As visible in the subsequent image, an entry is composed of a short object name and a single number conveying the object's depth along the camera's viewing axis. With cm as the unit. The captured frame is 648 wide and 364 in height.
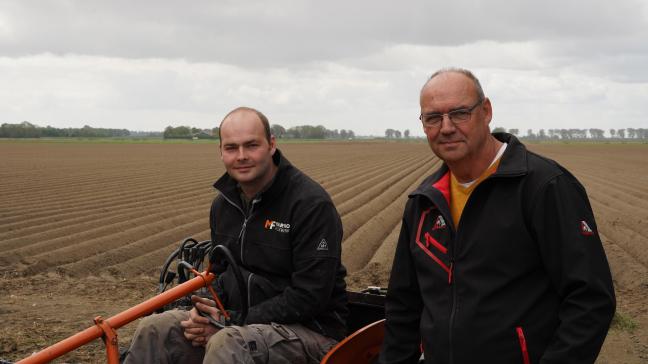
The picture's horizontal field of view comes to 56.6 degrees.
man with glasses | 200
